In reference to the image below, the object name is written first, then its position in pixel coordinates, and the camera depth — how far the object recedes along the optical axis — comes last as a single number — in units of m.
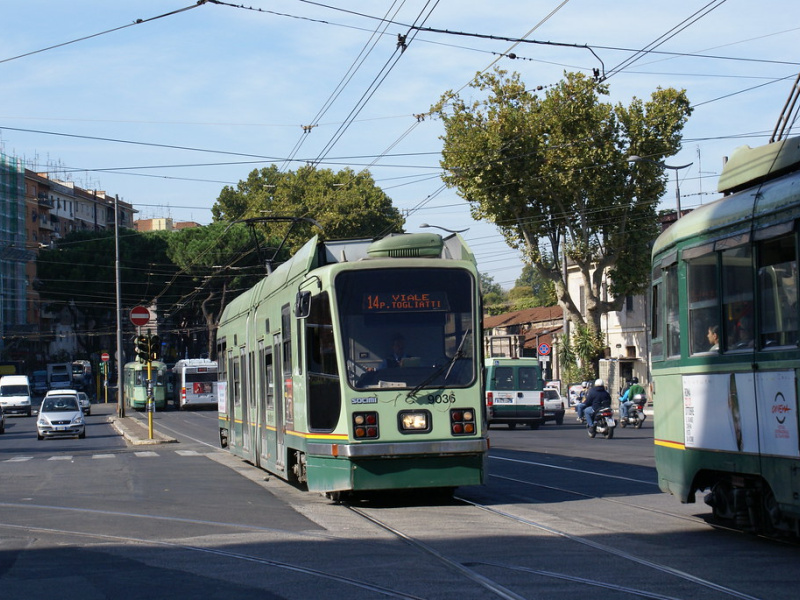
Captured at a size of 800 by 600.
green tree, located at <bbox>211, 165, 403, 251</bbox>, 73.62
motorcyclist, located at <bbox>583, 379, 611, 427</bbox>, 29.47
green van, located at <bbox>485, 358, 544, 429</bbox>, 35.88
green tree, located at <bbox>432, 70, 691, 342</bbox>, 46.28
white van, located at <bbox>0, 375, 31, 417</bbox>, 63.75
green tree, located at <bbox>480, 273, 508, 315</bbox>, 154.57
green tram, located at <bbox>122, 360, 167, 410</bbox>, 64.28
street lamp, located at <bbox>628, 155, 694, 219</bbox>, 37.39
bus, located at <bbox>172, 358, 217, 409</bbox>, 61.94
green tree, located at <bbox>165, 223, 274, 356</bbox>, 69.38
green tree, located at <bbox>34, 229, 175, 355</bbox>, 75.00
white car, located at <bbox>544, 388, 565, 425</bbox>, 41.25
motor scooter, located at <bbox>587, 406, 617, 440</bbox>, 28.73
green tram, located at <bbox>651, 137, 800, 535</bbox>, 8.26
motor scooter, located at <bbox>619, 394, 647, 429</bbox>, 34.97
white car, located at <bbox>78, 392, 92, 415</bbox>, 56.19
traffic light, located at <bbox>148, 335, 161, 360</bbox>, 29.98
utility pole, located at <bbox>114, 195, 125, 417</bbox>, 52.22
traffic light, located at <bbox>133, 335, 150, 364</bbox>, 29.66
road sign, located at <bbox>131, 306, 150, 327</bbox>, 32.70
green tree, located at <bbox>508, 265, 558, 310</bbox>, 126.75
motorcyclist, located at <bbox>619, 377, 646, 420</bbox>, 35.19
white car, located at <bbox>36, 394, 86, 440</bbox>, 36.44
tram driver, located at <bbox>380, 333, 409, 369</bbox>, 12.24
